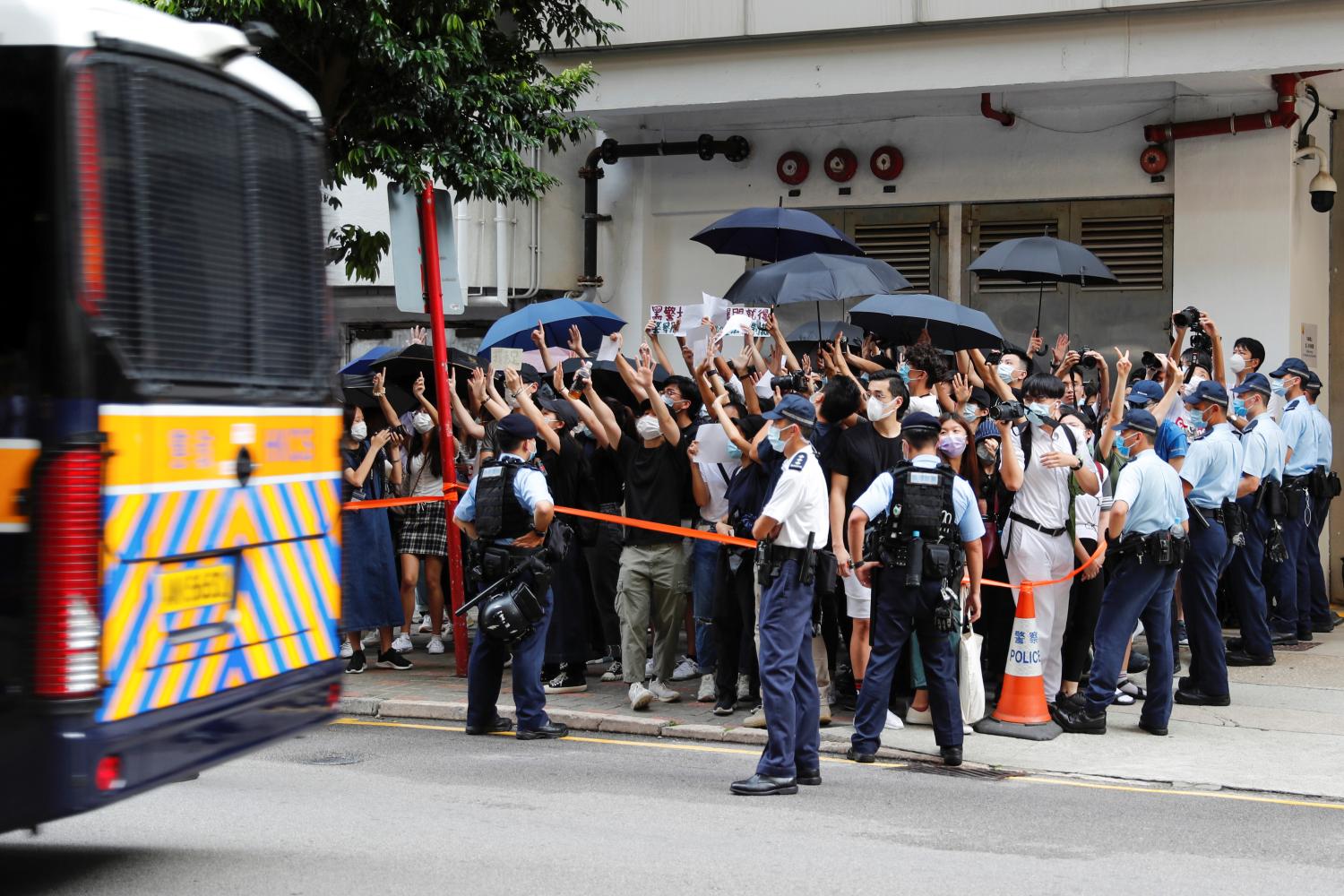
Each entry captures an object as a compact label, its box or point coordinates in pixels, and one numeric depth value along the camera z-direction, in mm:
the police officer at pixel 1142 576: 9445
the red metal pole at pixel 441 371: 11234
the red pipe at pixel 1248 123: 14953
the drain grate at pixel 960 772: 8672
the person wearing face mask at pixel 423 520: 12680
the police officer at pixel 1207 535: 10398
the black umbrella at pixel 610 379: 13148
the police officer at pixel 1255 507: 11984
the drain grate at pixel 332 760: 8805
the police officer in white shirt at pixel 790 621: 8062
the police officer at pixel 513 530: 9234
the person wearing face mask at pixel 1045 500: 9734
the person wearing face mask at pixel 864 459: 9641
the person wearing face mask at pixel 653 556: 10789
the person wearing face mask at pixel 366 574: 12016
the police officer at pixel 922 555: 8539
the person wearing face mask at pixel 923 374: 10547
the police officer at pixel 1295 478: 13078
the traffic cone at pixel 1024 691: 9641
